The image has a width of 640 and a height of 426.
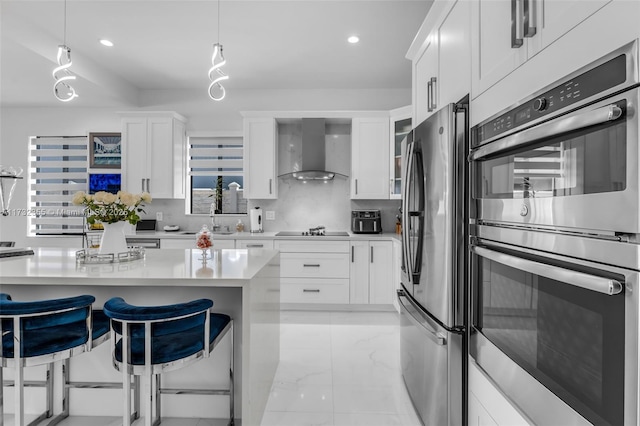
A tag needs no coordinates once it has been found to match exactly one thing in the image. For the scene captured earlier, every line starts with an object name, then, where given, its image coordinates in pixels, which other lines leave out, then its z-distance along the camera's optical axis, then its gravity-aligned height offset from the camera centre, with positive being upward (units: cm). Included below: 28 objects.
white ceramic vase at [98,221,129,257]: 219 -18
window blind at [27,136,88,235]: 496 +44
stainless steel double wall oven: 75 -9
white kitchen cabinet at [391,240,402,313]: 394 -62
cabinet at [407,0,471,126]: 166 +87
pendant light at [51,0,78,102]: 237 +108
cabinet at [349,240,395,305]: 415 -67
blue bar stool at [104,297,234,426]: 153 -59
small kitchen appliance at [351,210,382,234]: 441 -12
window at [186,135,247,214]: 491 +57
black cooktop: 429 -27
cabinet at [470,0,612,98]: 94 +59
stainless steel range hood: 445 +80
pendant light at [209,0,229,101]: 241 +111
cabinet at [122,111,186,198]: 453 +78
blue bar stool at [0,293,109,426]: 156 -57
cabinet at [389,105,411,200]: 423 +86
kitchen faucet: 469 -9
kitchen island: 174 -49
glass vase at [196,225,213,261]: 220 -18
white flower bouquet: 214 +4
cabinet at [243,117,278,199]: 443 +69
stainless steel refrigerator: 163 -25
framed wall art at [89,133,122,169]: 487 +86
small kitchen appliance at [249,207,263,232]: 453 -10
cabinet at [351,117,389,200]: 438 +69
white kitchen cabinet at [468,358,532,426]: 123 -75
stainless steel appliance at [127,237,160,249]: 421 -37
